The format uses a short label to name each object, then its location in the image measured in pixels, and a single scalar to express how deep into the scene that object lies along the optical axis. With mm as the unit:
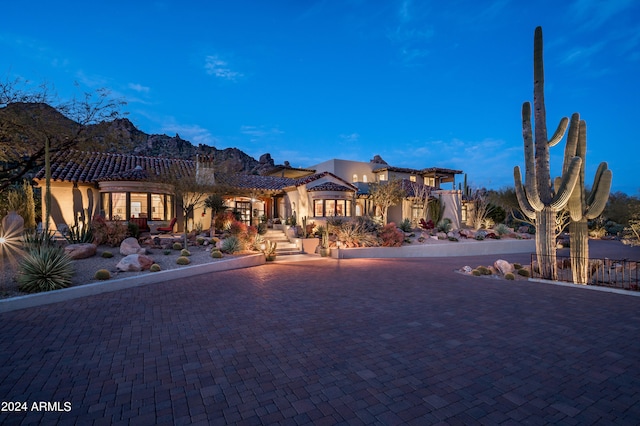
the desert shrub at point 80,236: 12477
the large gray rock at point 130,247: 12484
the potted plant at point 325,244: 17406
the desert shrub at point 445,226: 23828
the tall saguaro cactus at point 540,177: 10562
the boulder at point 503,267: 12037
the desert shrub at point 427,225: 24891
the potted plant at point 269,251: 15511
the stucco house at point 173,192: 18703
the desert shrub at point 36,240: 9773
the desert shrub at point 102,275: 9211
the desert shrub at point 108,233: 13438
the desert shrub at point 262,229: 19500
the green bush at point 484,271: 11812
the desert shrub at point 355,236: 18484
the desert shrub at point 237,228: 16609
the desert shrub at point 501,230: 23812
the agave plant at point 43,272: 7891
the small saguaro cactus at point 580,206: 10609
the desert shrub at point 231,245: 14812
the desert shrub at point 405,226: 23266
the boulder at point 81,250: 11055
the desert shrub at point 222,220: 20203
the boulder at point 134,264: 10500
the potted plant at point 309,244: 18344
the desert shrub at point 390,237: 18812
